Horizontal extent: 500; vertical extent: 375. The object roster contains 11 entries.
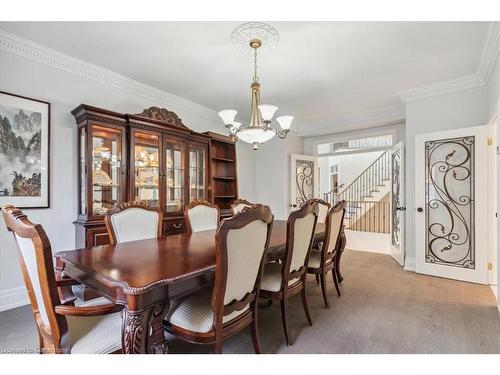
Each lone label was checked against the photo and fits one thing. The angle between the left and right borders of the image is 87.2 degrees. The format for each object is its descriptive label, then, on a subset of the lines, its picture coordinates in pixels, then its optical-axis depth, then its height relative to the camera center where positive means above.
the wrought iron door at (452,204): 3.17 -0.24
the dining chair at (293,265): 1.83 -0.59
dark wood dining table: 1.14 -0.43
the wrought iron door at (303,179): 5.14 +0.15
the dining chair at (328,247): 2.39 -0.59
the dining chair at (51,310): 1.09 -0.54
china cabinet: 2.69 +0.28
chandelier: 2.20 +0.69
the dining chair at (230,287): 1.29 -0.54
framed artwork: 2.38 +0.36
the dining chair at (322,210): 3.45 -0.31
